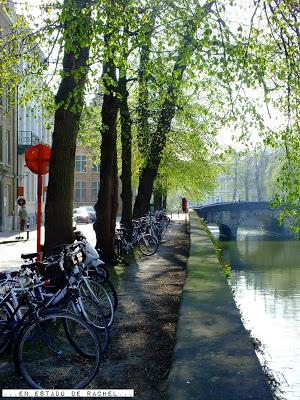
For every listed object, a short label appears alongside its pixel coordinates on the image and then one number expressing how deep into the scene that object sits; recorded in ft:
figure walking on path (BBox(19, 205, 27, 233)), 93.02
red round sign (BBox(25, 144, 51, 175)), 29.01
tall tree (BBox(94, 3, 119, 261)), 40.98
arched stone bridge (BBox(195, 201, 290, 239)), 216.54
